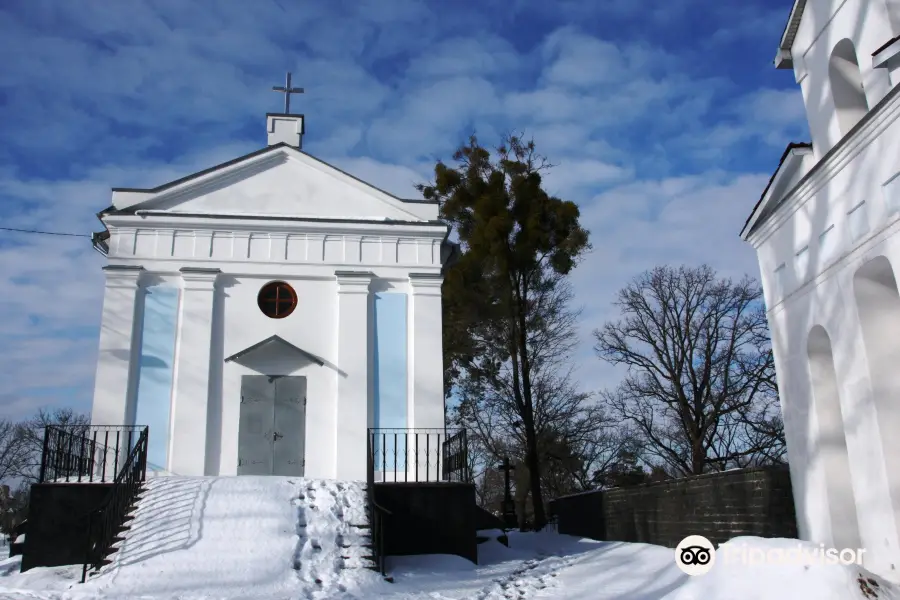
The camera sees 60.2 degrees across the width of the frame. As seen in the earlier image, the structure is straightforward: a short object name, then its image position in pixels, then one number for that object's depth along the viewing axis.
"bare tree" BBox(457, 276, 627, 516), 23.84
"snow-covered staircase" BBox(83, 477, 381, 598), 9.17
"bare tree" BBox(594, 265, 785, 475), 24.86
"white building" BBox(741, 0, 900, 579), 7.73
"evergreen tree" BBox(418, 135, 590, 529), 22.58
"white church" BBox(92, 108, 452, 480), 13.86
